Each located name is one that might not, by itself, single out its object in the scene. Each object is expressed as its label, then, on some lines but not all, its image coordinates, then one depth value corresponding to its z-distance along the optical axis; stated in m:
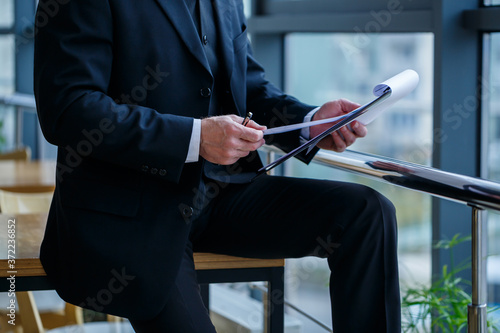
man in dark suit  2.06
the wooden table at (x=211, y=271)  2.19
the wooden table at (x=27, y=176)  3.80
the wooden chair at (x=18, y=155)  4.85
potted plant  2.53
